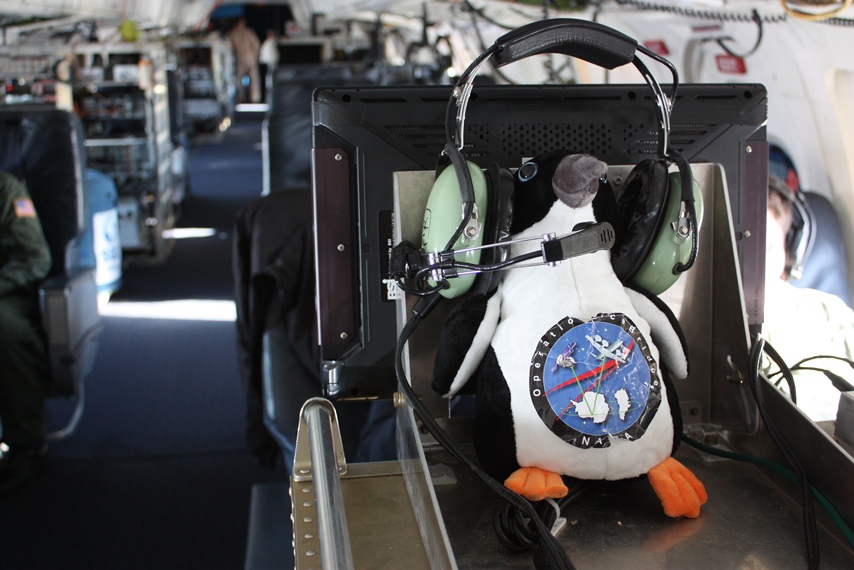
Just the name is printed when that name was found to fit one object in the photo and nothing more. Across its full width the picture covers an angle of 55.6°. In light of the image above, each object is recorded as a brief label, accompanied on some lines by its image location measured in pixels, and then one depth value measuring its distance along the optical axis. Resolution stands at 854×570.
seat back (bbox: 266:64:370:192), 3.91
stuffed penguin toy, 0.91
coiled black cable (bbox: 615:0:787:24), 2.73
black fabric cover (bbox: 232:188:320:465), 2.06
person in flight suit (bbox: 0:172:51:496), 2.83
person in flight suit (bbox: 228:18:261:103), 15.98
